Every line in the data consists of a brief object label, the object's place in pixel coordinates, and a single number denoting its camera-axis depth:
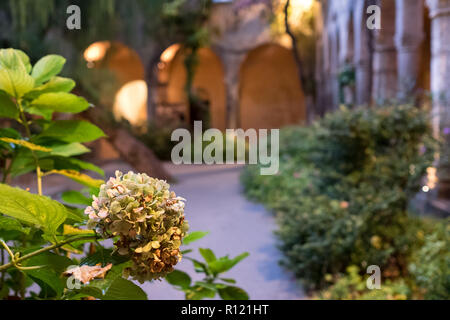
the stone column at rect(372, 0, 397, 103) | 8.17
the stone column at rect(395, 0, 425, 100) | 6.71
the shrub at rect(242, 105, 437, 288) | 3.36
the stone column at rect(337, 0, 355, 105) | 10.92
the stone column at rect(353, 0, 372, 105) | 9.45
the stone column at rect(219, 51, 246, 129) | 16.20
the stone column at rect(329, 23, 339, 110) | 12.73
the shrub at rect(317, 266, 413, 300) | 2.77
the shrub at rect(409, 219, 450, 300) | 2.57
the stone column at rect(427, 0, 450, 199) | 5.14
